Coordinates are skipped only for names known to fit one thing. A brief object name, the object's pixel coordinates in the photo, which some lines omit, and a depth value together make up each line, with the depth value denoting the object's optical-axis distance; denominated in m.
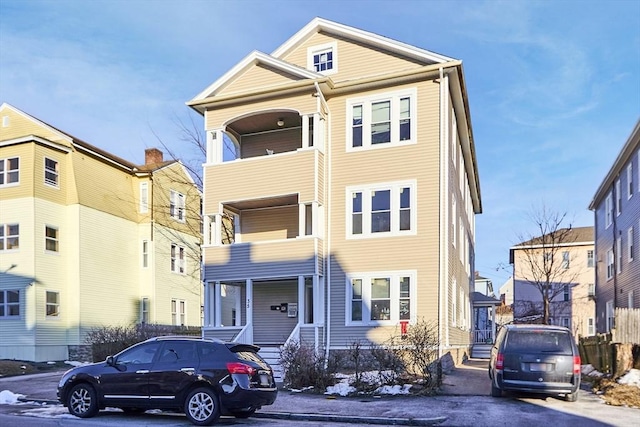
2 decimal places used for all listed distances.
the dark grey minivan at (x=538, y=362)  12.66
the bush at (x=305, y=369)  15.28
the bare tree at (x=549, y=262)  37.97
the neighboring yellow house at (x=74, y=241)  26.83
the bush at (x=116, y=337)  21.83
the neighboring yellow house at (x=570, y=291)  45.00
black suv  10.57
